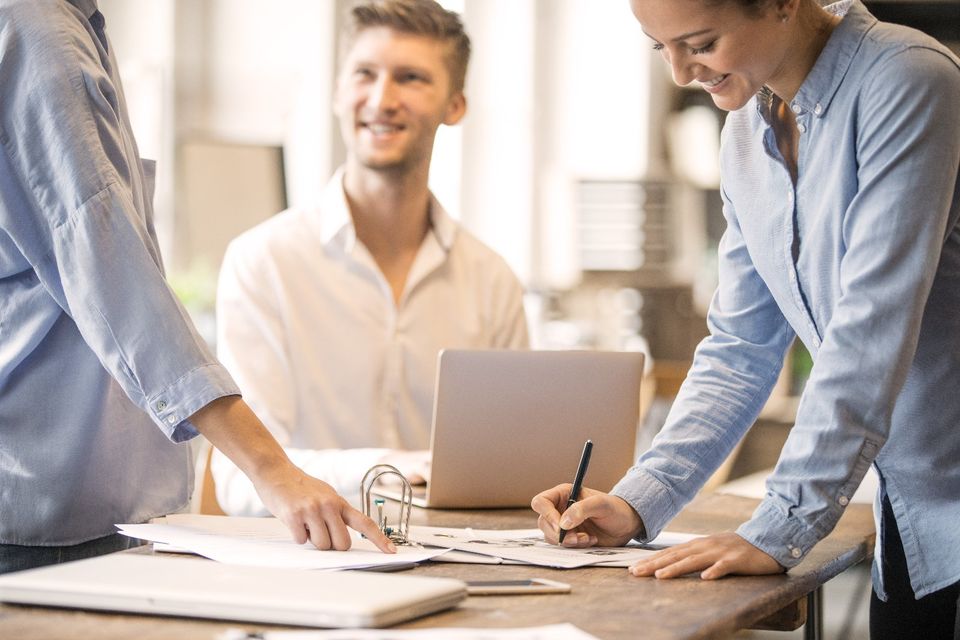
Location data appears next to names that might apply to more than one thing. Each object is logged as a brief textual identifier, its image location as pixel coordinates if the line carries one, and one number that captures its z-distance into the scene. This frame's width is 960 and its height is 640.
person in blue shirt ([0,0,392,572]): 2.70
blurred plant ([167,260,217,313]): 6.20
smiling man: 3.80
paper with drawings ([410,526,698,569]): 2.82
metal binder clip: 2.88
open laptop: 3.22
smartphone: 2.63
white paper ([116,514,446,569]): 2.67
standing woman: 2.74
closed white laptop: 2.45
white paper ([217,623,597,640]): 2.41
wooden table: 2.47
